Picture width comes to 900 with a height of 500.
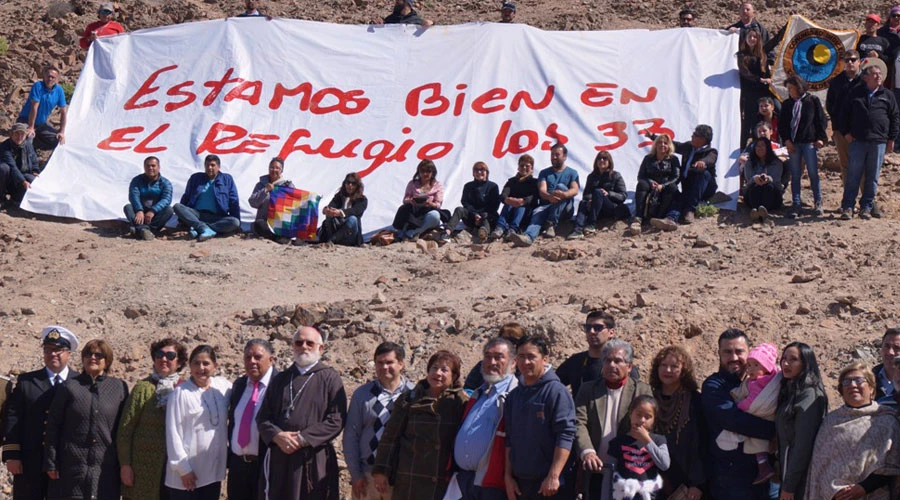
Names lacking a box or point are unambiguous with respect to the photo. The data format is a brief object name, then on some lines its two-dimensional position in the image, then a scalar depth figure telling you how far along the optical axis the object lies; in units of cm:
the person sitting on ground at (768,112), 1414
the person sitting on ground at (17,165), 1475
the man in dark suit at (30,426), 900
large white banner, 1455
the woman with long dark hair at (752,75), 1491
